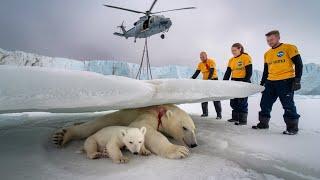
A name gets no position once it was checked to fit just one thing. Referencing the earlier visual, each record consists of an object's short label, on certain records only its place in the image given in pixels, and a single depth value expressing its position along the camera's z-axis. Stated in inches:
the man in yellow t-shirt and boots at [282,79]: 94.6
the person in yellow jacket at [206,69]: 148.5
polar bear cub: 58.8
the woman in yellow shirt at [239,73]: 119.0
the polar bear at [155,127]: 64.8
